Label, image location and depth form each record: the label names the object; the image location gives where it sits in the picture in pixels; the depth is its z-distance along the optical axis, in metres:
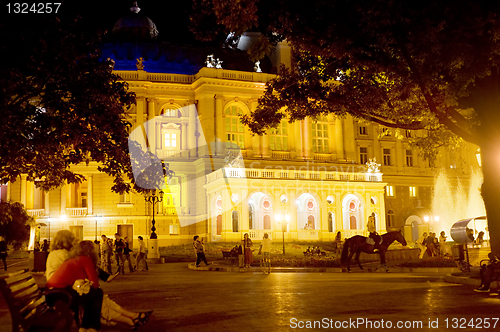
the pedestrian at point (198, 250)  27.64
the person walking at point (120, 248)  25.79
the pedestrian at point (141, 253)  26.81
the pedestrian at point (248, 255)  26.23
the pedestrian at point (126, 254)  26.27
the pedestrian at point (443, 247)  31.05
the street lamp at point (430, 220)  60.81
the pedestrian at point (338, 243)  32.58
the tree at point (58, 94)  14.17
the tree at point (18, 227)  48.74
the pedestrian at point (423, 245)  30.69
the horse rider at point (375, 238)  23.64
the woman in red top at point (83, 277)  7.80
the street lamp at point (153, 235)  36.18
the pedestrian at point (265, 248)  26.98
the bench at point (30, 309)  7.05
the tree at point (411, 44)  13.71
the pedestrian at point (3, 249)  27.12
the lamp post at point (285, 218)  47.72
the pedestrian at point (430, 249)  30.88
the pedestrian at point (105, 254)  25.23
